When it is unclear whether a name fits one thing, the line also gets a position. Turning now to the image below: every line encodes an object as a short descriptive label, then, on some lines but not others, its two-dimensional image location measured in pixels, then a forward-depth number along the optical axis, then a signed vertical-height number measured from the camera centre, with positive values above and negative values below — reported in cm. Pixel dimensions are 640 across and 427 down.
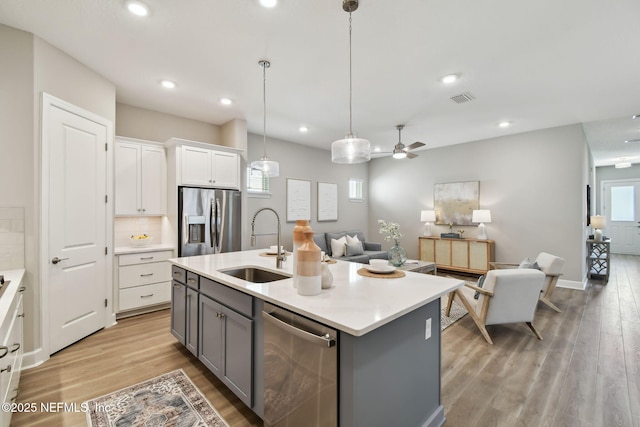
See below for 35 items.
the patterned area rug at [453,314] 354 -136
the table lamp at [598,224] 550 -21
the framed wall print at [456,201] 612 +26
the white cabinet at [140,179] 373 +45
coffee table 454 -89
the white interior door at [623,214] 862 -1
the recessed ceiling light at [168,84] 337 +154
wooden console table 564 -85
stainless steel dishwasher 133 -82
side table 545 -94
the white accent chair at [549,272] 373 -77
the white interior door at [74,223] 272 -13
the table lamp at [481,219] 567 -12
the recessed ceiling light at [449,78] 320 +155
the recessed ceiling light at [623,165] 795 +137
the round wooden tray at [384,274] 208 -46
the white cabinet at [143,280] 359 -90
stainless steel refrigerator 392 -13
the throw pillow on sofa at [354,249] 590 -76
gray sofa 573 -80
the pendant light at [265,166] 332 +55
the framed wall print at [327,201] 677 +27
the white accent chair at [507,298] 293 -91
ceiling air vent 372 +155
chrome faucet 237 -39
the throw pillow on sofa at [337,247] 579 -72
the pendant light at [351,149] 234 +53
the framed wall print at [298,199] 616 +29
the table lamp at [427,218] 650 -12
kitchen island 128 -66
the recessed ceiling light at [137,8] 212 +156
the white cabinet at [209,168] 404 +67
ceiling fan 461 +100
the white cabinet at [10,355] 142 -85
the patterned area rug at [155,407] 186 -138
